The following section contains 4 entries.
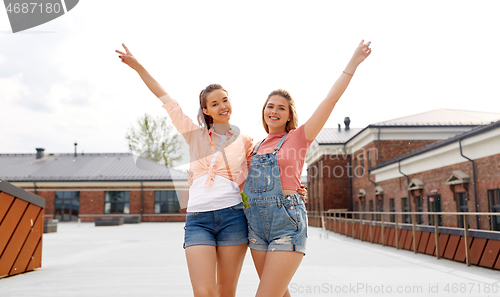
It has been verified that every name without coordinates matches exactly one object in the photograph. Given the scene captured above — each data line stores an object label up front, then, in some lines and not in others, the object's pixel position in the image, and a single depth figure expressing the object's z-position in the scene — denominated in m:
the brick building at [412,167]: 12.55
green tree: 37.70
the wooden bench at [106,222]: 29.69
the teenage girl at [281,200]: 2.47
